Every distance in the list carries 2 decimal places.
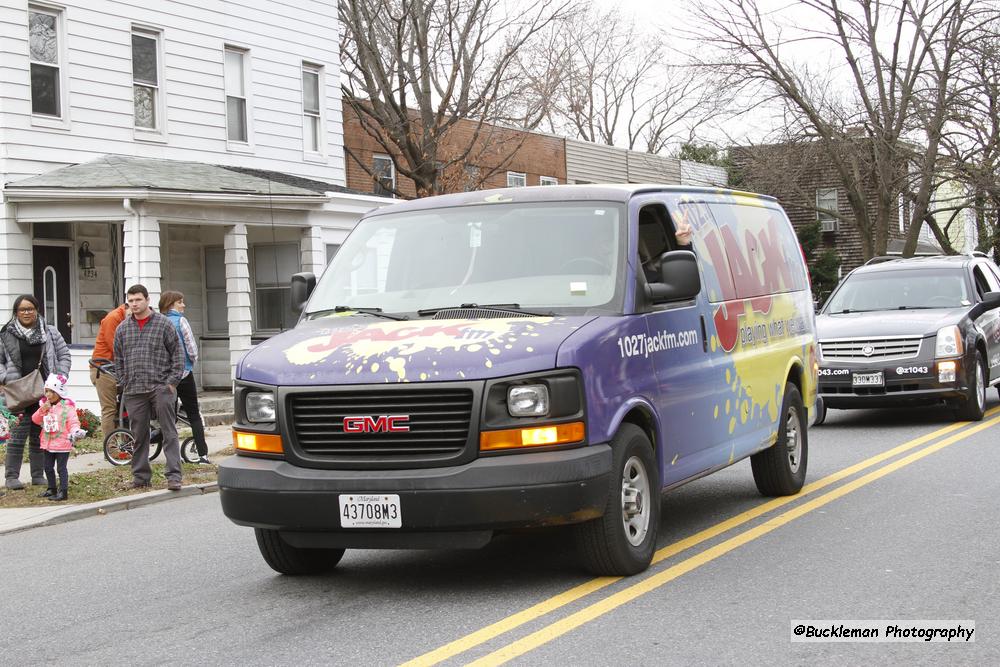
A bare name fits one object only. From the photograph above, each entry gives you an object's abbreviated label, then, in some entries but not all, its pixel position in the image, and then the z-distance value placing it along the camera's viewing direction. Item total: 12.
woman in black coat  11.44
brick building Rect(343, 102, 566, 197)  28.81
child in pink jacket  11.11
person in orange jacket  13.91
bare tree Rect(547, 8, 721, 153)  47.84
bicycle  13.38
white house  17.80
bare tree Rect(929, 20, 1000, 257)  28.61
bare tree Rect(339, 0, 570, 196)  27.17
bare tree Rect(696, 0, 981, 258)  31.58
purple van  6.11
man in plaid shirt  11.28
